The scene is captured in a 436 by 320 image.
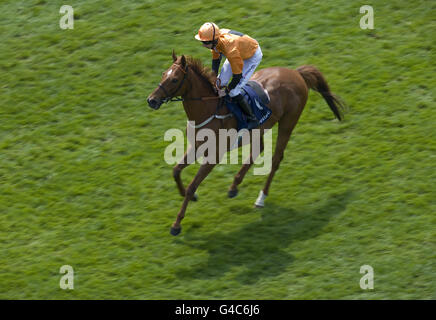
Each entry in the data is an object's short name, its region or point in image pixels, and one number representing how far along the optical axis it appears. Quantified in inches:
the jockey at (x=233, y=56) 669.3
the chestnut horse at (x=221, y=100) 673.0
